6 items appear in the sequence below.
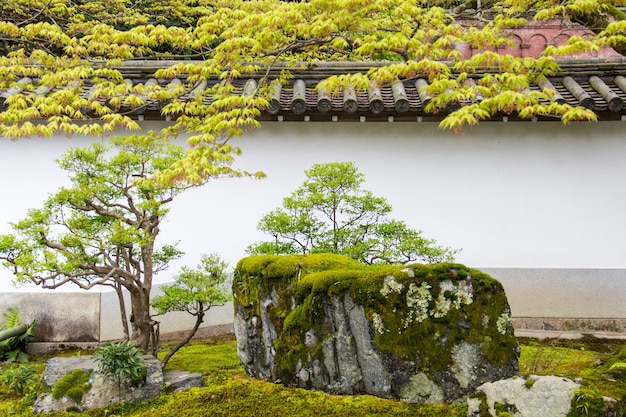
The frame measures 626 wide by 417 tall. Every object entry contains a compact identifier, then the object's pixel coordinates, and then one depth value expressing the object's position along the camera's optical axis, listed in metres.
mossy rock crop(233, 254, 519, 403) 4.41
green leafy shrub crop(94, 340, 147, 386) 5.20
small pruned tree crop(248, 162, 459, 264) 7.02
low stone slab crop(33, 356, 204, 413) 5.15
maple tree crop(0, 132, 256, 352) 5.71
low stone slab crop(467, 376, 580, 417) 3.69
